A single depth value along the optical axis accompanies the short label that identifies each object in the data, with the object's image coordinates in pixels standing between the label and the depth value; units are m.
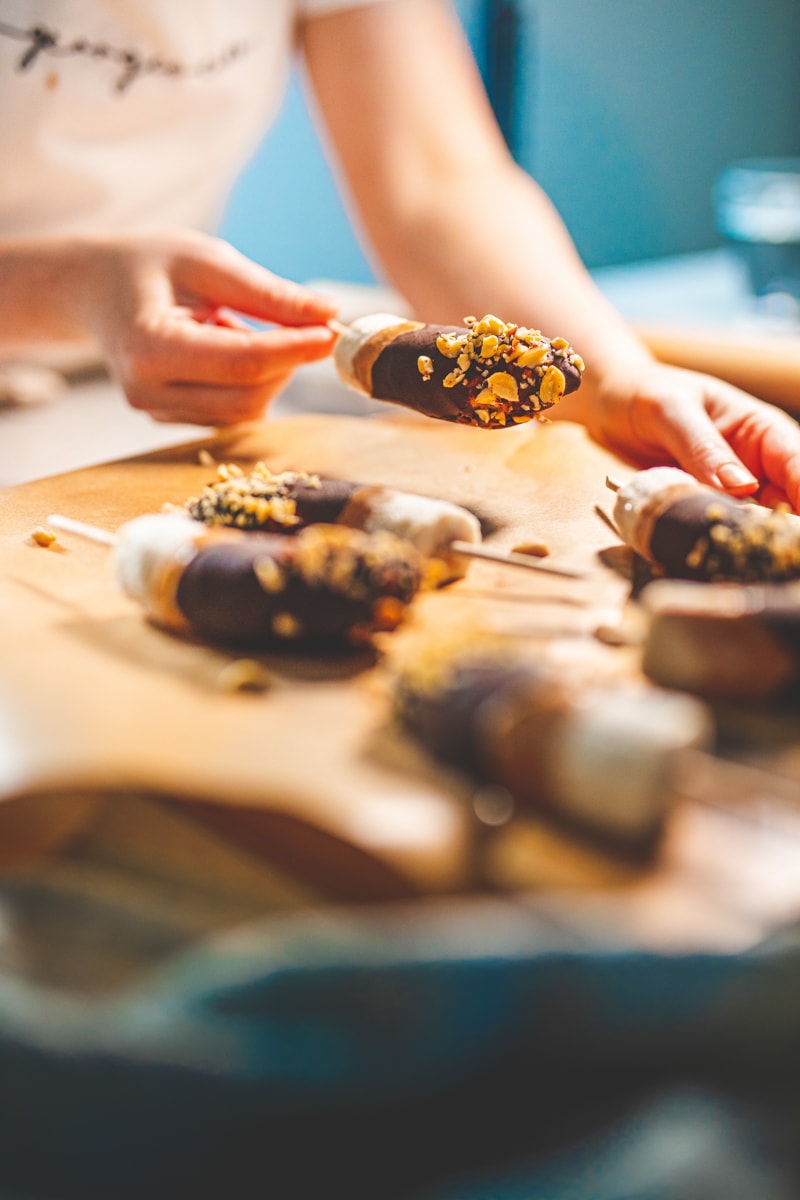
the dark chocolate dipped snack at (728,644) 0.52
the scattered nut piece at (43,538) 0.65
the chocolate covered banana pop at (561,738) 0.47
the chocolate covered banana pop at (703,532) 0.57
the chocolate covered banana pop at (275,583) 0.54
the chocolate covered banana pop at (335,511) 0.61
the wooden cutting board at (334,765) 0.47
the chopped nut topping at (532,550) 0.65
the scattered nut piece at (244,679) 0.54
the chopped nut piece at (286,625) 0.55
